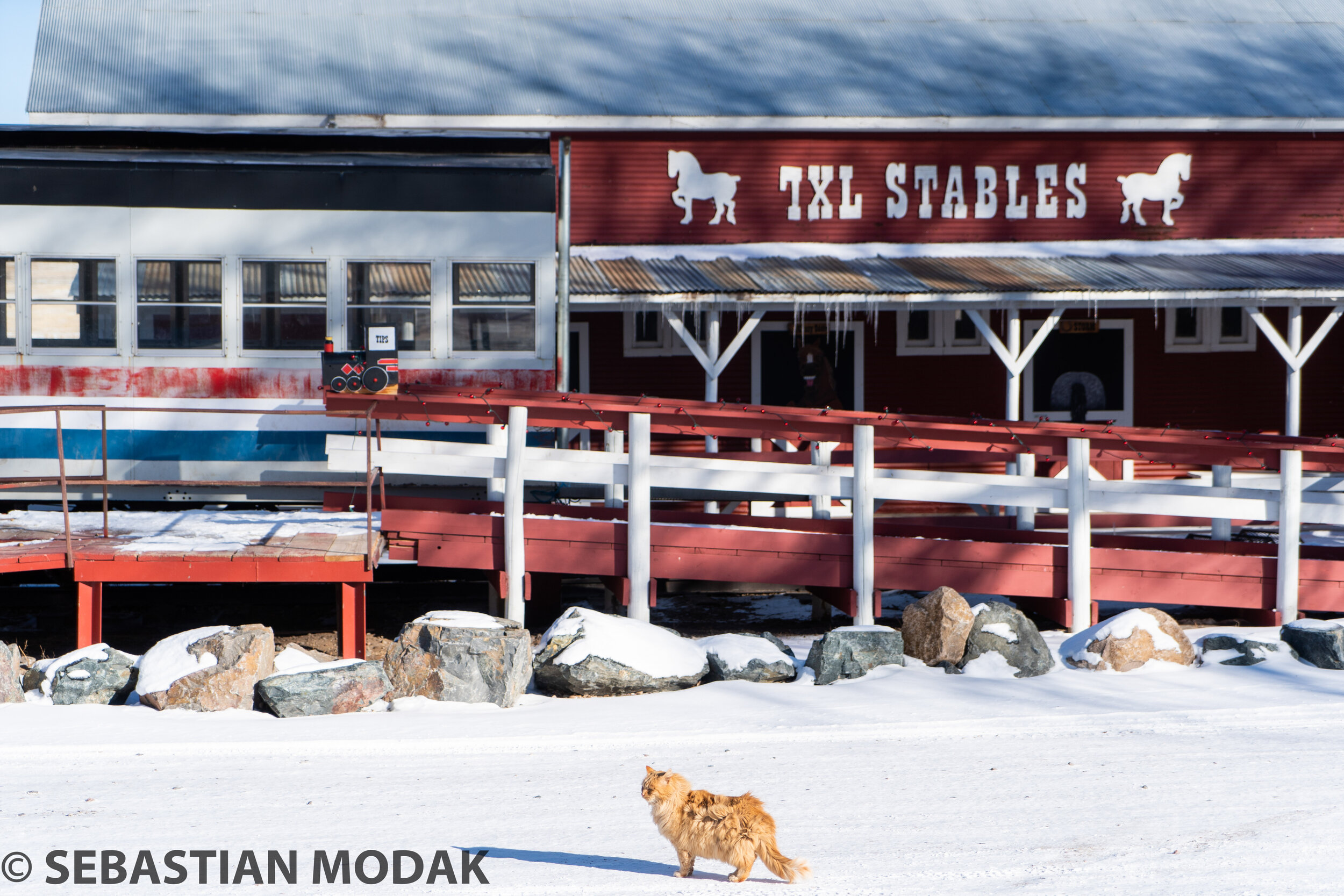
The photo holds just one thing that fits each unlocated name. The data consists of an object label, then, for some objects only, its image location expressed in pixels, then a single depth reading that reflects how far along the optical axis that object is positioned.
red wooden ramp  18.75
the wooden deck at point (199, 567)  16.64
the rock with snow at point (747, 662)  15.78
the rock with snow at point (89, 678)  14.70
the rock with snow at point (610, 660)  15.20
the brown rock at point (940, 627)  16.08
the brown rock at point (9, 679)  14.44
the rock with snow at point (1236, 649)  16.00
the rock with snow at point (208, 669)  14.27
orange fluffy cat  8.84
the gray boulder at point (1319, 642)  15.84
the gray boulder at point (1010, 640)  15.75
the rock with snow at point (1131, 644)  15.74
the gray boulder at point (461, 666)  14.83
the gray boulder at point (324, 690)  14.11
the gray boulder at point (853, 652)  15.71
